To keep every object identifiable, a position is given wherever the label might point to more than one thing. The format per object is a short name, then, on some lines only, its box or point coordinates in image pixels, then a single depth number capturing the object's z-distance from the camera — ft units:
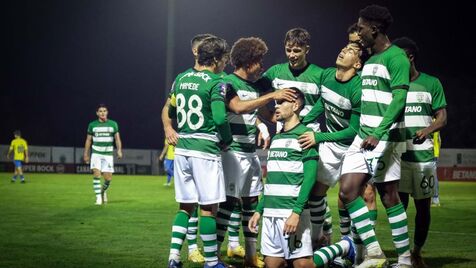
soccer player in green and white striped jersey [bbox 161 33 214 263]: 28.43
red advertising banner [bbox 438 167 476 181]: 118.42
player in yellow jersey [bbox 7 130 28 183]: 98.17
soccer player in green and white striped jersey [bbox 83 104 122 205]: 63.05
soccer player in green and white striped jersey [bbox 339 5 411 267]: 25.31
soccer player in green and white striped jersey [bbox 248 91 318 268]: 22.86
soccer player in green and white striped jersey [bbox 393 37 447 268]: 29.55
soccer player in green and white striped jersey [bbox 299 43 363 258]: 27.02
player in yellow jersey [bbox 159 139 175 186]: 84.49
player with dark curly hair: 28.45
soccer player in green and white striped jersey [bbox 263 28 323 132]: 27.25
